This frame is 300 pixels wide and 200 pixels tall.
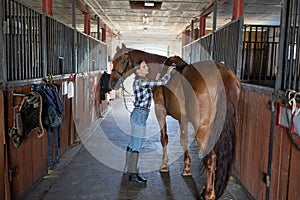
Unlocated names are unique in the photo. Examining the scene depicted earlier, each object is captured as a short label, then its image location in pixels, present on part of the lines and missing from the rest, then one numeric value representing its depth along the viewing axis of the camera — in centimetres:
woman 284
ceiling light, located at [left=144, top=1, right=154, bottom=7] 582
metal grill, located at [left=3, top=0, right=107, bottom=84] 227
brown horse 233
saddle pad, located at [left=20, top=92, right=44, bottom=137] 229
